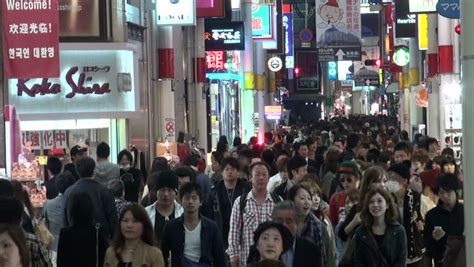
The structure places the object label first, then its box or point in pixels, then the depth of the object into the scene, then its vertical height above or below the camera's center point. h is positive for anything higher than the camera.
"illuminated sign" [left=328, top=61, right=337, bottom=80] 96.56 +2.03
